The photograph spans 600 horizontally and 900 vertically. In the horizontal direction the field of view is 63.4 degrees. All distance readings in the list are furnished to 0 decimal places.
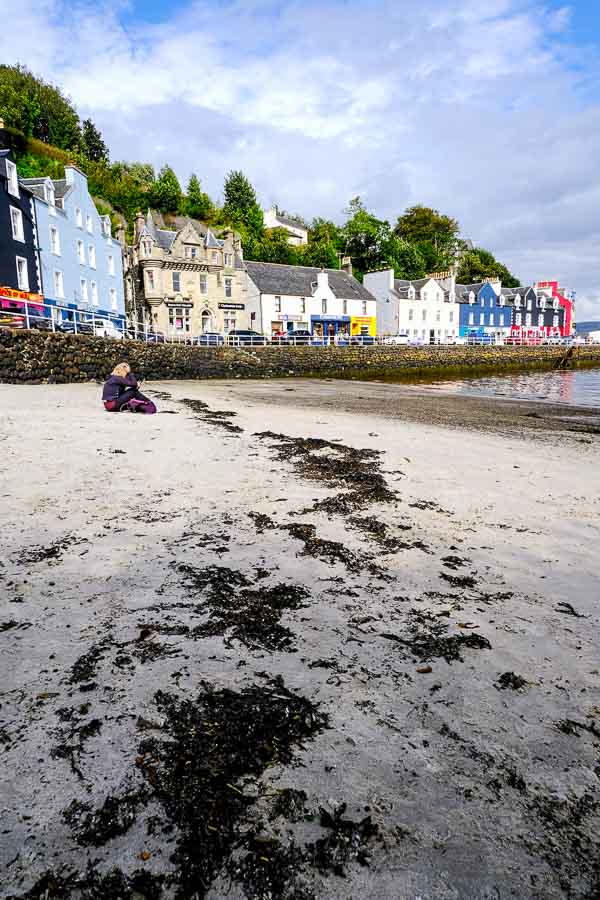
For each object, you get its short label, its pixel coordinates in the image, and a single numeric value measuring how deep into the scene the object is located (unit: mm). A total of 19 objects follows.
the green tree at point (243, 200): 73500
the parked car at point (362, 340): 42281
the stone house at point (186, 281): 45188
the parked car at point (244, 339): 35344
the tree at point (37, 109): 59850
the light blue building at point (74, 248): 31094
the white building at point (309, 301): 49750
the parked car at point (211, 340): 33719
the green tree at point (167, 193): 67188
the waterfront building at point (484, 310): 70000
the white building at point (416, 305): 60969
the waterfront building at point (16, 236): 27164
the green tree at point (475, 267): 87375
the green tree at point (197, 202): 69938
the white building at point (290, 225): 89500
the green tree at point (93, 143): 72688
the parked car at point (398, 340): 45844
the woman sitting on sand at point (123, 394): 9875
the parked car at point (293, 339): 38628
